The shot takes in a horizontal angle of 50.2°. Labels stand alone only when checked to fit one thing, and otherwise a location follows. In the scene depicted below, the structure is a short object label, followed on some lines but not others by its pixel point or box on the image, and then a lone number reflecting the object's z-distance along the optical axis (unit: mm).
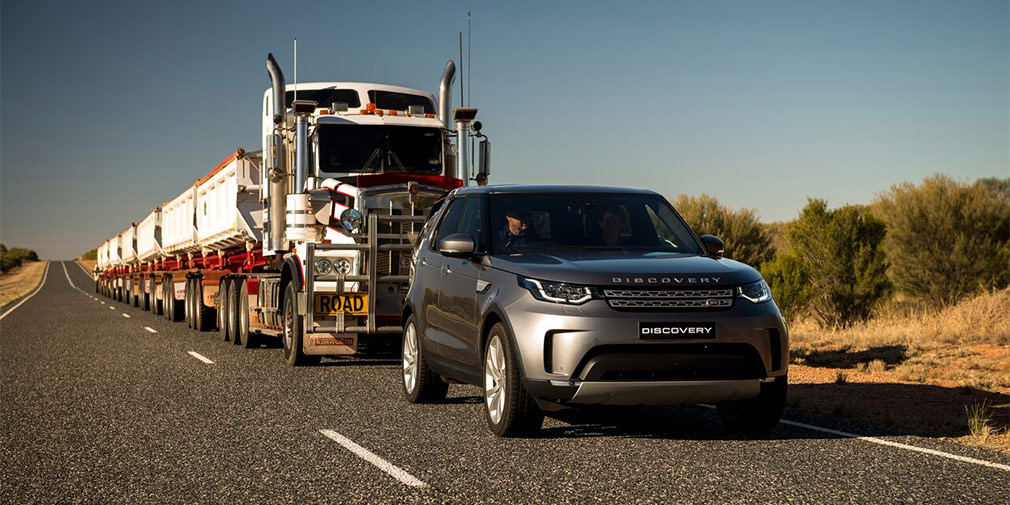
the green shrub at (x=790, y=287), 25094
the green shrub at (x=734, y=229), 34334
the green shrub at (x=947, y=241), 27984
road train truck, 13172
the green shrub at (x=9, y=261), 154000
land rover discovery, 7070
